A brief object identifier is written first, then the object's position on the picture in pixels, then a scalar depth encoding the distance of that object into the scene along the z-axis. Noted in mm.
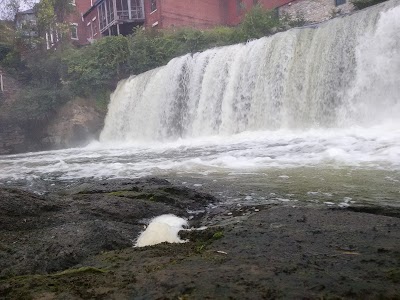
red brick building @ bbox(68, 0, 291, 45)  28953
